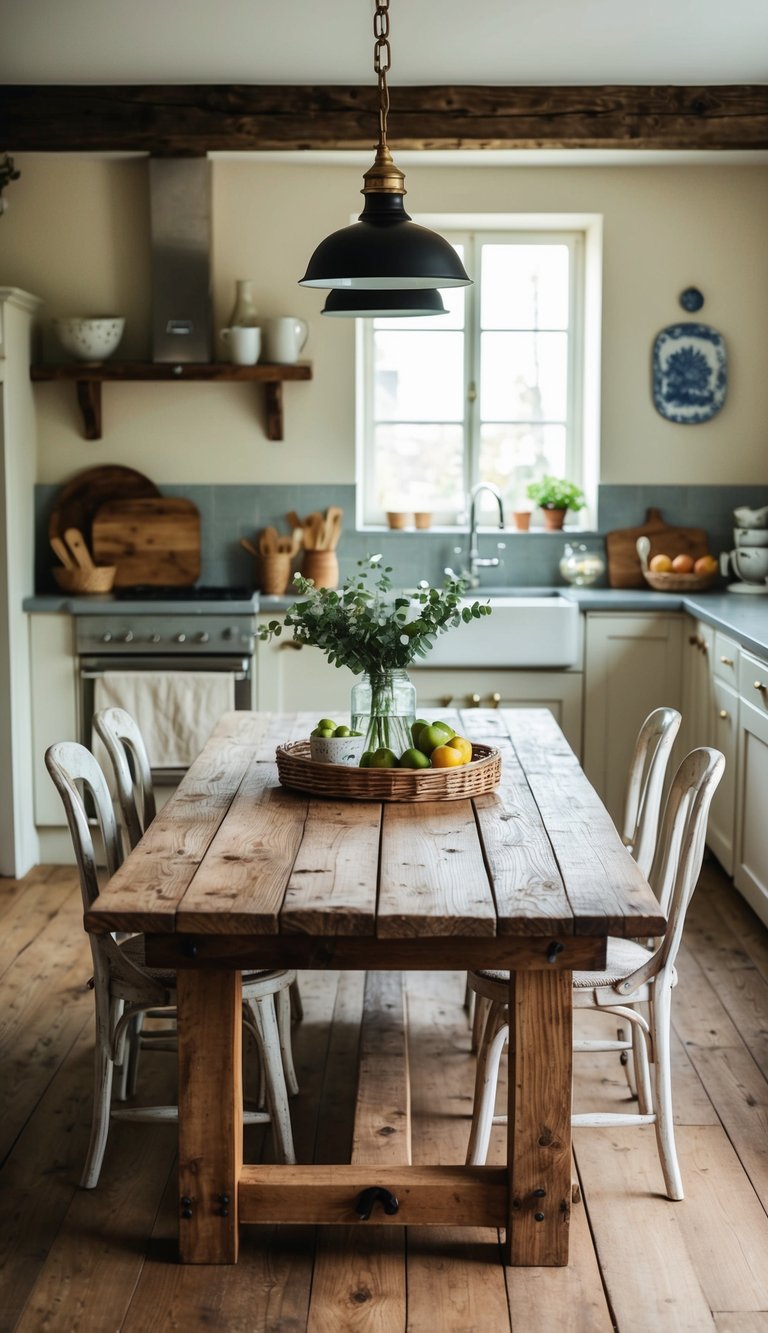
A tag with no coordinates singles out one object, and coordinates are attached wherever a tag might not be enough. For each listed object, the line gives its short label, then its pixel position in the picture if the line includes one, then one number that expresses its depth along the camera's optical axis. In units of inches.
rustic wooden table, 86.9
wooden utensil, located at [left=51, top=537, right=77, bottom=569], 206.4
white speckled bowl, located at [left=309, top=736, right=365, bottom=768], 115.3
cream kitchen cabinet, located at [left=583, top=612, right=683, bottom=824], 199.3
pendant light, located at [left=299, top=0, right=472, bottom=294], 103.7
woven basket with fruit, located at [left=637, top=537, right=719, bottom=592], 207.5
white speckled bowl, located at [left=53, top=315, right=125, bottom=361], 202.7
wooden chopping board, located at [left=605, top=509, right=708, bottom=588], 217.3
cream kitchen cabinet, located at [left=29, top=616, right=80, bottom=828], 195.8
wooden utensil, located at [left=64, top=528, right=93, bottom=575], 206.1
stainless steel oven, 193.6
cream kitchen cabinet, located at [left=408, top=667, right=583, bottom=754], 198.5
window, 221.6
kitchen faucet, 210.7
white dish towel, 193.5
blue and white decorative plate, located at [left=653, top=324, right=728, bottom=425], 213.8
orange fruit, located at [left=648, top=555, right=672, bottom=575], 210.2
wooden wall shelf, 202.5
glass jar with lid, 214.5
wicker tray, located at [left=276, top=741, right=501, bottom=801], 112.1
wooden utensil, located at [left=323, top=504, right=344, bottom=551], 213.9
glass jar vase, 115.9
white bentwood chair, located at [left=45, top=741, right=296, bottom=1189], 107.2
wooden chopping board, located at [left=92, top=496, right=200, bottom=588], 212.2
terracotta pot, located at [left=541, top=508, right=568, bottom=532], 219.3
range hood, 204.5
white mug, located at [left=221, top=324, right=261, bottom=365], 203.7
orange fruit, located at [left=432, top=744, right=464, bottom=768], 113.7
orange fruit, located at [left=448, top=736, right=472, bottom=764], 115.3
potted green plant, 218.1
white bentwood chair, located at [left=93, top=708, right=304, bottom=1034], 122.9
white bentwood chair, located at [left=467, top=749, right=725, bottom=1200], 104.0
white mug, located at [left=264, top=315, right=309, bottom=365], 205.0
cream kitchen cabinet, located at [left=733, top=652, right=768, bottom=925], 160.2
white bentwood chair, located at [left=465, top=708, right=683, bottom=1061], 120.1
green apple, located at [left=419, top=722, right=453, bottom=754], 115.5
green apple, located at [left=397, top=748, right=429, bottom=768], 113.3
